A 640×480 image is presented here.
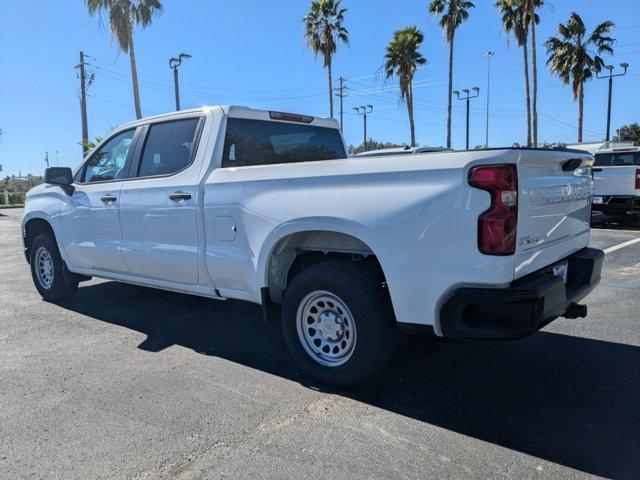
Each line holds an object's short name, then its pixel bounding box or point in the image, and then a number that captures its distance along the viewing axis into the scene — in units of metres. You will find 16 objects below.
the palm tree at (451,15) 30.05
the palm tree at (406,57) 32.91
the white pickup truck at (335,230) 3.01
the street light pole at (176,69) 21.44
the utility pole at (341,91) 53.50
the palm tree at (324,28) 32.41
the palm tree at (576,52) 30.88
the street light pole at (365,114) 62.94
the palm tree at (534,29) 26.11
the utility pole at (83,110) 32.59
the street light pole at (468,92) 45.25
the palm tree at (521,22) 26.72
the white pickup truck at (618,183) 13.45
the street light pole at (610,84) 32.15
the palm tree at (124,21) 23.14
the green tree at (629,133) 55.00
